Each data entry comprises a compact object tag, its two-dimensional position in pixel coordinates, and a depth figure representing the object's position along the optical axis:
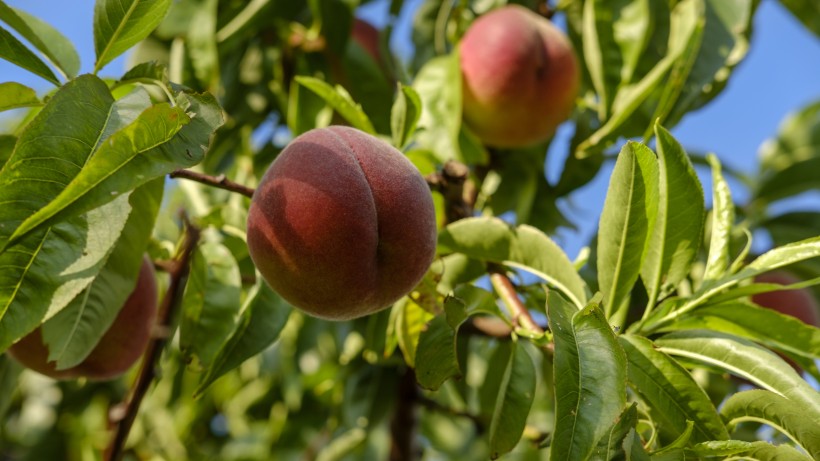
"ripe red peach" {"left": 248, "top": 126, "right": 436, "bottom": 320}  0.60
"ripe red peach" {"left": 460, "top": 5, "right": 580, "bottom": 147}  0.80
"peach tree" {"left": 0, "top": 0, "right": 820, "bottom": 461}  0.56
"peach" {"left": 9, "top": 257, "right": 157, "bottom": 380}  0.69
